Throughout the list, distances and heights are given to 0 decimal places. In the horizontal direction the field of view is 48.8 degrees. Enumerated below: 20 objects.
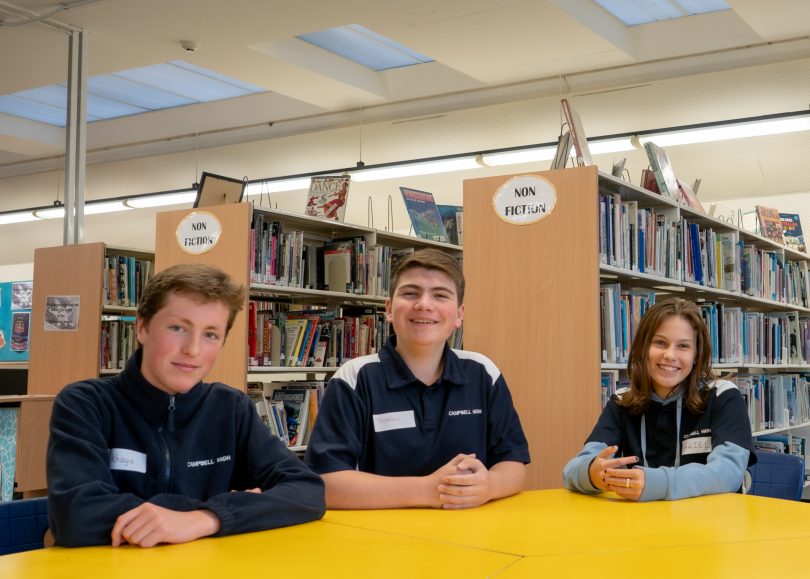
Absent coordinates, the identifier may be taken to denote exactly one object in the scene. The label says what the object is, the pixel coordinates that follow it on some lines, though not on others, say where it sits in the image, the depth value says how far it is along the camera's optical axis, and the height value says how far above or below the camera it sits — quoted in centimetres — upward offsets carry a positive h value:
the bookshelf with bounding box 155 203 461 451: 450 +47
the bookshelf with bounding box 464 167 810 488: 343 +22
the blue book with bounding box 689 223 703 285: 477 +54
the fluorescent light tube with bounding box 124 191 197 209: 993 +169
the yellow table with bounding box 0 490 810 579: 134 -33
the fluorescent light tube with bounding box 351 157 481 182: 842 +173
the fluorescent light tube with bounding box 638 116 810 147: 688 +174
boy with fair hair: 151 -19
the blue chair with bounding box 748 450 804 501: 272 -39
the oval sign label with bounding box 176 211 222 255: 462 +61
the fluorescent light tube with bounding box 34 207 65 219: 1084 +167
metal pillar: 591 +141
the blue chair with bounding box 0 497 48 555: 174 -35
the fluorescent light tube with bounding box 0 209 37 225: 1125 +169
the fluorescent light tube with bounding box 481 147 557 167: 794 +175
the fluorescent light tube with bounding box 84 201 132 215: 1059 +171
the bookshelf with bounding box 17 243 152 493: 557 +20
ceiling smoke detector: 662 +226
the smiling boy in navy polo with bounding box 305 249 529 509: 220 -13
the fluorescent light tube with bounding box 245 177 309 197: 940 +177
